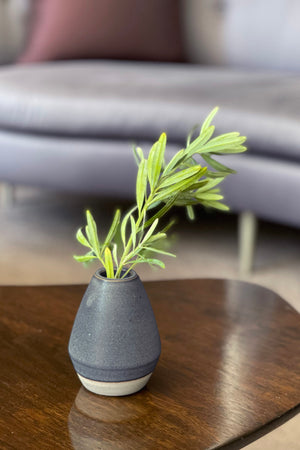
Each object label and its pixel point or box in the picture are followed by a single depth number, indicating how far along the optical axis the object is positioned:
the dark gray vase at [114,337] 1.04
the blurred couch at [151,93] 2.08
